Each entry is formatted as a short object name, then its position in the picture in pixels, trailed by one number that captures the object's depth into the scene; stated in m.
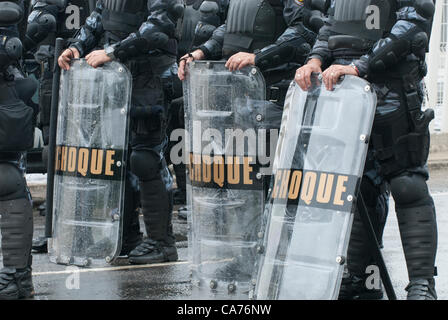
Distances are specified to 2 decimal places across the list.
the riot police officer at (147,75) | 13.16
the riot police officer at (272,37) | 11.92
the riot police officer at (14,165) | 11.19
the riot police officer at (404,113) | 10.23
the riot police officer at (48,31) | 14.78
